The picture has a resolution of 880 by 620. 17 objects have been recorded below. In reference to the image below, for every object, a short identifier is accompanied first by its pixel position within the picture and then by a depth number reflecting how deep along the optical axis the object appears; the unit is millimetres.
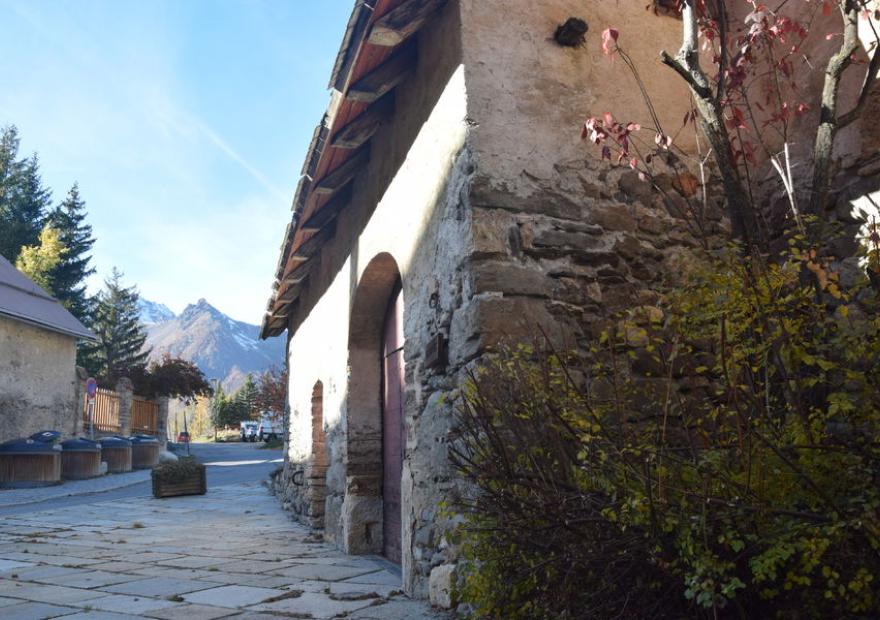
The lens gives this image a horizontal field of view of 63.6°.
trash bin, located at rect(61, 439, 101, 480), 14906
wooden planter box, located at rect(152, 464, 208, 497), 11406
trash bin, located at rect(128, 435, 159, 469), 18562
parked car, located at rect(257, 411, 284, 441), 40100
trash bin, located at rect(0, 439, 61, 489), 13391
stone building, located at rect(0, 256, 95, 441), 15781
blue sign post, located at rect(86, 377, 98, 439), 17453
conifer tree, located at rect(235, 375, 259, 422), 46881
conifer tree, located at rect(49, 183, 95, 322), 28533
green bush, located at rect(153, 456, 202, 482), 11422
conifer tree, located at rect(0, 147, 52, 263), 28938
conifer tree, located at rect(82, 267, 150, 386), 37312
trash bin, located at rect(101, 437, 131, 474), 16781
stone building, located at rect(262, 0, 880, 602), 3586
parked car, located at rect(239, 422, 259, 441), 41719
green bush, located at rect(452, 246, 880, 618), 2045
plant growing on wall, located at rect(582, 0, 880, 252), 3318
